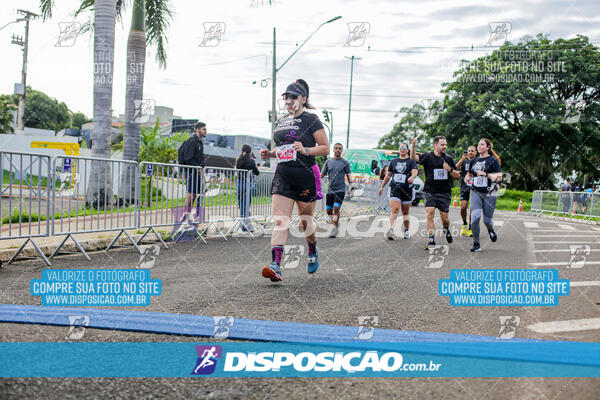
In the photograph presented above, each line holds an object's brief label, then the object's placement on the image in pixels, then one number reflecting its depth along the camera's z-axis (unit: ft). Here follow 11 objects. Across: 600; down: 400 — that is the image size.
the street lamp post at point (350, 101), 188.14
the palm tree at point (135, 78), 46.14
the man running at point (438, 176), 30.91
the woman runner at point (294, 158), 18.13
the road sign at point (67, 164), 22.69
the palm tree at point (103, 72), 38.40
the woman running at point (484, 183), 29.86
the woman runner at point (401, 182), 34.04
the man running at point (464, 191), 35.82
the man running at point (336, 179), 37.73
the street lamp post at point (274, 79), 77.39
